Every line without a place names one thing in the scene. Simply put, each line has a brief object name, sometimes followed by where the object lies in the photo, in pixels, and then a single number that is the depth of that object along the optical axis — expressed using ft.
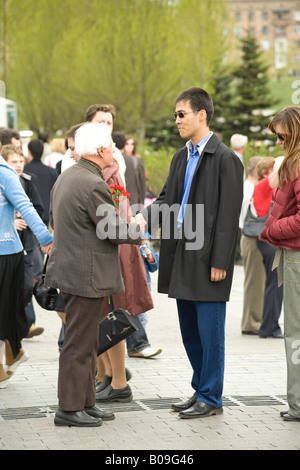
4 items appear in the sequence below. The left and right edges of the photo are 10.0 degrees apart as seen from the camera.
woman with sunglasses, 36.43
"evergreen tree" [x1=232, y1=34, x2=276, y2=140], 267.45
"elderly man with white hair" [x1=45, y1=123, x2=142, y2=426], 34.96
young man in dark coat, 36.57
